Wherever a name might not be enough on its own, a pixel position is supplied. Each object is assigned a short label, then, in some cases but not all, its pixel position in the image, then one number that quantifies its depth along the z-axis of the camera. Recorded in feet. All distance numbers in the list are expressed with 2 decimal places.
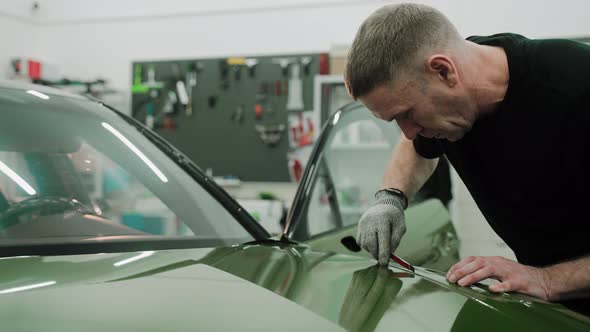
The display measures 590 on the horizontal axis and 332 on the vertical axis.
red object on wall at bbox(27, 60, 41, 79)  19.84
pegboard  17.80
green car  2.26
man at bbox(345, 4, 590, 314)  3.46
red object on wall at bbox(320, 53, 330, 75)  17.33
